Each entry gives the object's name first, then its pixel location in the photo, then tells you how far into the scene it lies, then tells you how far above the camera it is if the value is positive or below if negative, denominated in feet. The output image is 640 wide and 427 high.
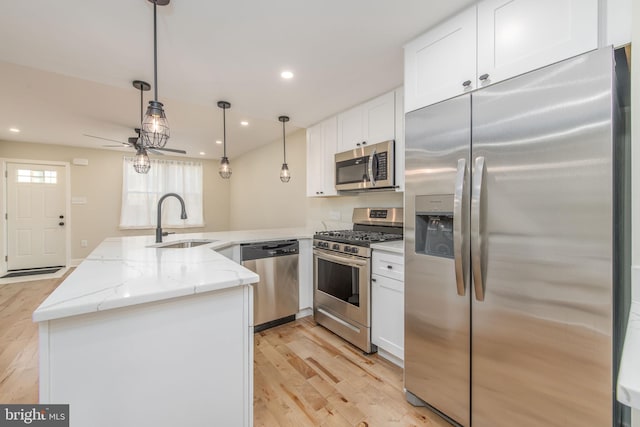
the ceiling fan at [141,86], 7.84 +3.72
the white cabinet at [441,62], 4.83 +2.87
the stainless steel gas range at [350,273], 7.50 -1.84
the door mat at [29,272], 15.47 -3.46
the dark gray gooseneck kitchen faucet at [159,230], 7.74 -0.49
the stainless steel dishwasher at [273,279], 8.84 -2.24
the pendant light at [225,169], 10.42 +1.67
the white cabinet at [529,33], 3.61 +2.60
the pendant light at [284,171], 10.84 +1.66
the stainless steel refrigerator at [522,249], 3.41 -0.54
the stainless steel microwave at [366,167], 8.02 +1.44
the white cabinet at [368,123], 8.20 +2.91
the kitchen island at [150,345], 2.90 -1.60
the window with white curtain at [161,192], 18.80 +1.51
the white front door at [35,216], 16.31 -0.17
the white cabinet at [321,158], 10.45 +2.18
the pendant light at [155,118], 5.37 +1.91
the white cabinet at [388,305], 6.68 -2.34
